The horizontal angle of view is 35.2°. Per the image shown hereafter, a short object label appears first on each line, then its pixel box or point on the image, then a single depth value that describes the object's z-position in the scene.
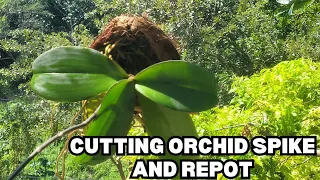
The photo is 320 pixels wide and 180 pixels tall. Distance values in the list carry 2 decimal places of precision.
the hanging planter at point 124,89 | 0.48
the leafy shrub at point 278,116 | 1.09
